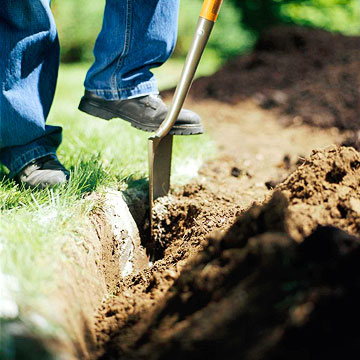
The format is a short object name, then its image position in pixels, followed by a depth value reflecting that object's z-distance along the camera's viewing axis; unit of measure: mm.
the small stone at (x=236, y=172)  2857
